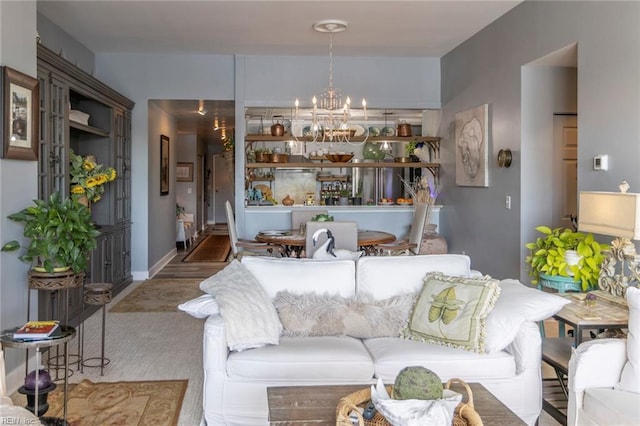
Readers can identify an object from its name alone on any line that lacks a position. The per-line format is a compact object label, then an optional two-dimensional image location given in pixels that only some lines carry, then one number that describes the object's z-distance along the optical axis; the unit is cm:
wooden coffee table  176
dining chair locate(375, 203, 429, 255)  517
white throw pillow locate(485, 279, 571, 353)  260
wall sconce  491
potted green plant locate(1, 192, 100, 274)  315
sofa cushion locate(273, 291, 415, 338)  284
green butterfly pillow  264
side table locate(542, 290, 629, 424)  260
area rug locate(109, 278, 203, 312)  548
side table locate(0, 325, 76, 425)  236
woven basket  163
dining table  491
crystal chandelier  518
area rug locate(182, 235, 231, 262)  902
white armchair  215
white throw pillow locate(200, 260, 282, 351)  257
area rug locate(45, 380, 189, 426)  276
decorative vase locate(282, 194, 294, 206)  682
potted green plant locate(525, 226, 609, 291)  320
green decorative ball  161
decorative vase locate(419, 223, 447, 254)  646
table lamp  267
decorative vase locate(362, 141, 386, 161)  783
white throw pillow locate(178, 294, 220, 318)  269
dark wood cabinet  414
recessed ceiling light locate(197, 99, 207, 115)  704
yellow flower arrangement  487
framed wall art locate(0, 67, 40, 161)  310
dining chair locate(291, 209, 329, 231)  608
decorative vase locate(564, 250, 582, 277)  322
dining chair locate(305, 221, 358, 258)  465
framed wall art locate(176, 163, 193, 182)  1246
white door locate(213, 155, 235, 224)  1579
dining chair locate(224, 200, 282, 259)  525
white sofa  251
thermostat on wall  351
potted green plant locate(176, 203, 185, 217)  1086
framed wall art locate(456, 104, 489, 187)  545
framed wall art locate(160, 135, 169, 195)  784
